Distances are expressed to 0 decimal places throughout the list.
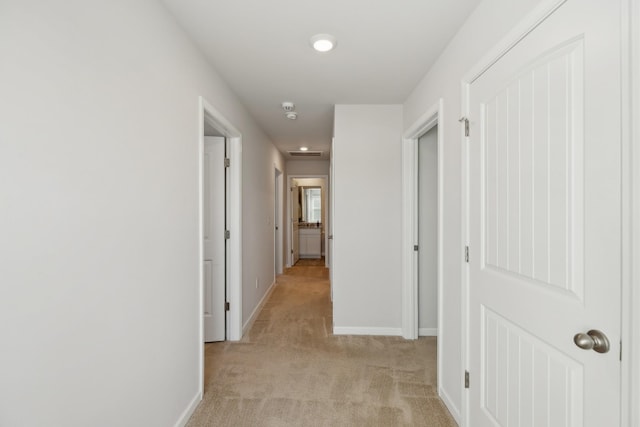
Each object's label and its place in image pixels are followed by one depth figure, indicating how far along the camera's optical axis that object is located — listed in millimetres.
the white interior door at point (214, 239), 3059
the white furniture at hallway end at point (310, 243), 8867
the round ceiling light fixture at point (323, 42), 1953
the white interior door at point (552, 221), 933
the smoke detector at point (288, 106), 3232
